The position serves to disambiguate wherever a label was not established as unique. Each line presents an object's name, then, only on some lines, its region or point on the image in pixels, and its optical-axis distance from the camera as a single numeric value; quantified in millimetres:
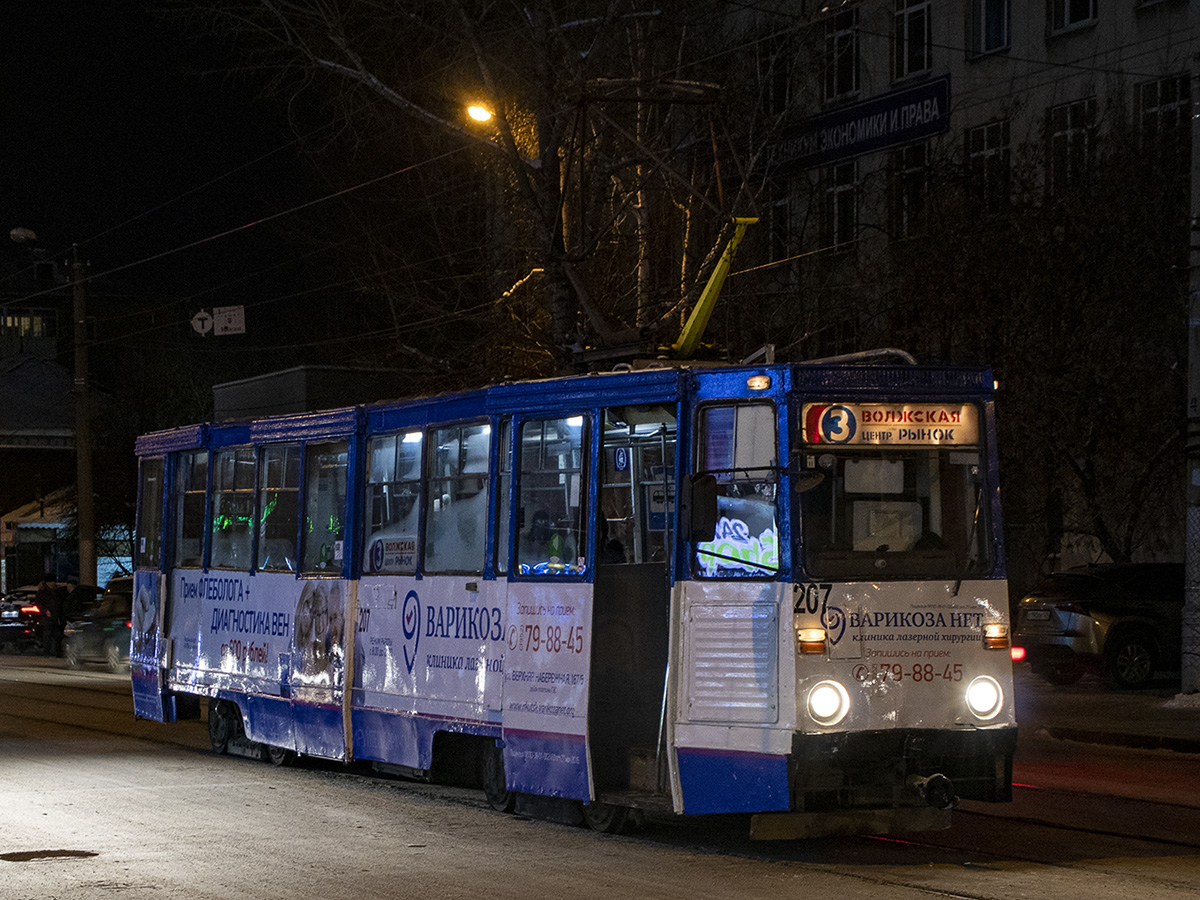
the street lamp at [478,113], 22422
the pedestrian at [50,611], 38906
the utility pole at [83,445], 36688
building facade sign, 32438
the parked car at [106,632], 31422
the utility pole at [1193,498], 19219
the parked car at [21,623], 41281
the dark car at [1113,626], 22469
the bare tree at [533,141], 24109
